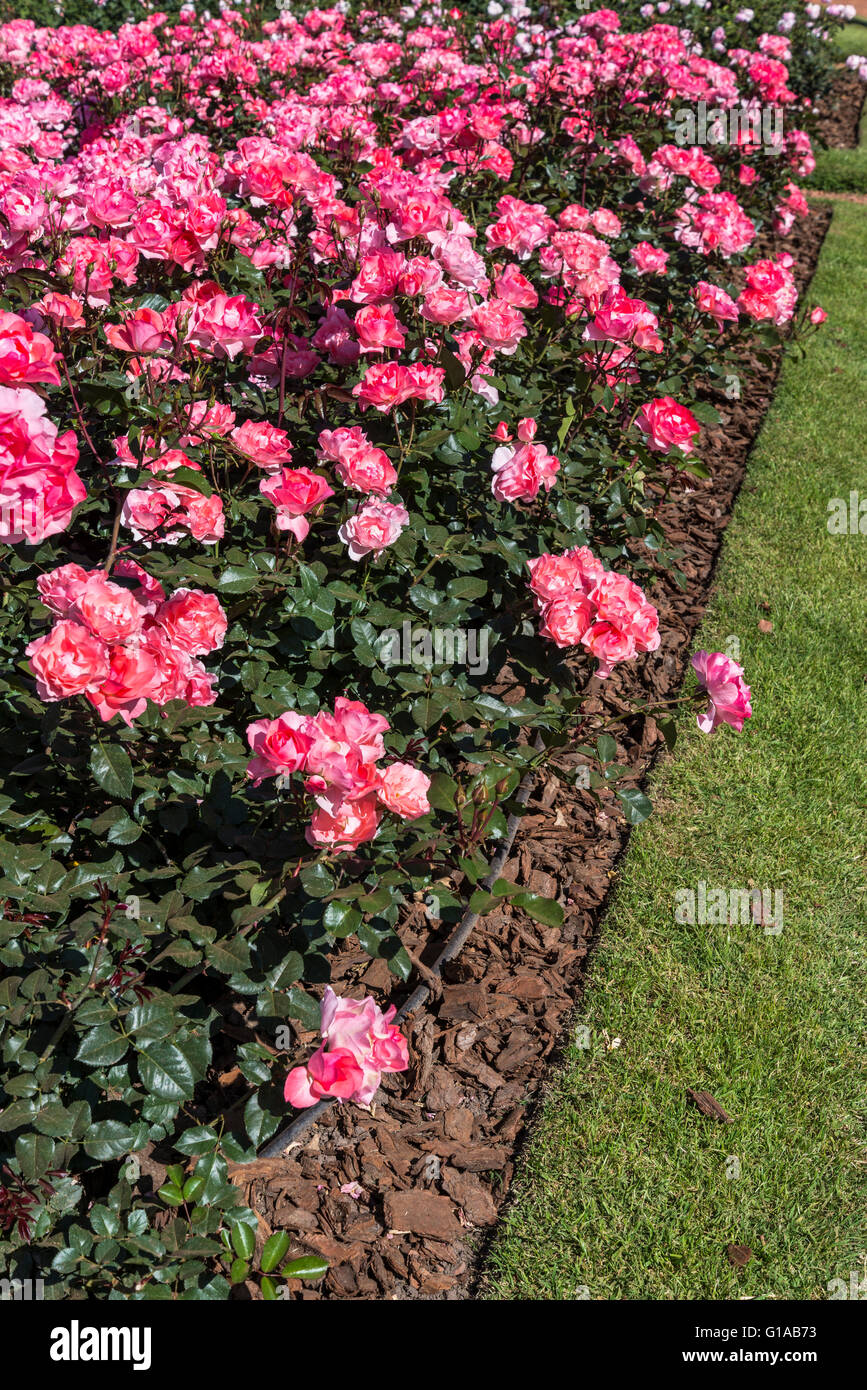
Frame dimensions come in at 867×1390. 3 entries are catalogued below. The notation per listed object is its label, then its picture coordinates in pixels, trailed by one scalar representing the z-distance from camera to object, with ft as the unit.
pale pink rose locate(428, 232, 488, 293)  7.59
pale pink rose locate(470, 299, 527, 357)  7.66
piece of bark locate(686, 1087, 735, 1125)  8.02
